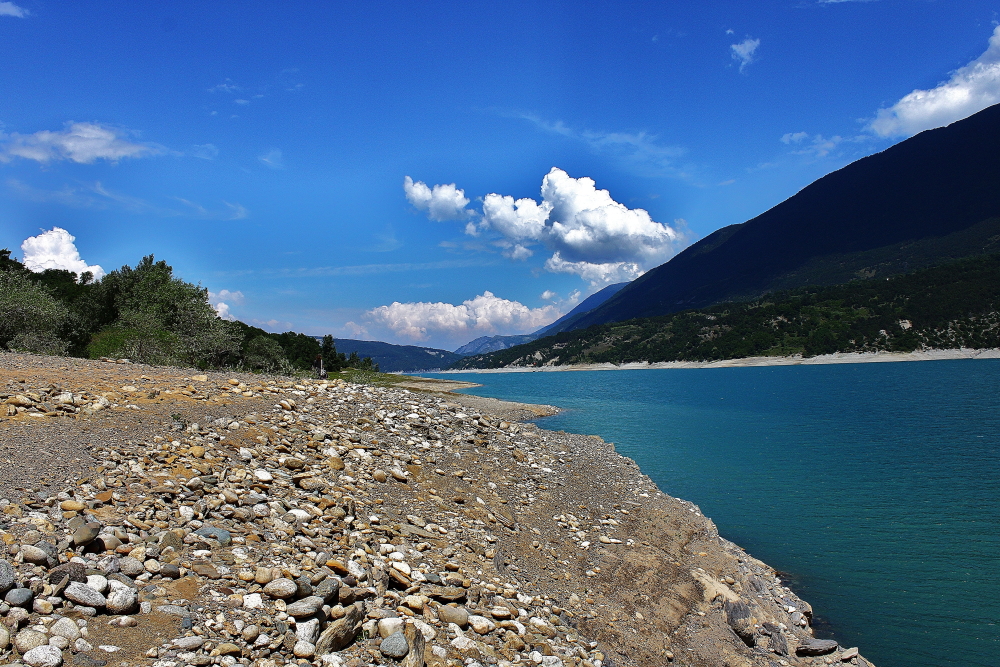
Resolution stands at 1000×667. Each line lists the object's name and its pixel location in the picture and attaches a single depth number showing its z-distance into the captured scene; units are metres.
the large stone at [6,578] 6.54
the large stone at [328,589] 8.13
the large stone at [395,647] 7.50
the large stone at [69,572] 6.98
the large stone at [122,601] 6.86
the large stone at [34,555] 7.26
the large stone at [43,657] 5.66
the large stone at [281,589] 7.82
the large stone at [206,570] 8.22
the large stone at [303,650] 6.93
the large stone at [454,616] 9.10
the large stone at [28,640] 5.87
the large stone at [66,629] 6.21
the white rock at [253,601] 7.64
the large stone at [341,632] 7.17
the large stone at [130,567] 7.77
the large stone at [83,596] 6.80
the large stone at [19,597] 6.43
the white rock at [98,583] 7.06
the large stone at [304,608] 7.51
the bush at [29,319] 32.06
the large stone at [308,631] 7.23
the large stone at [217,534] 9.39
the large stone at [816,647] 12.30
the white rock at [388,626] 7.93
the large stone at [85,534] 7.97
